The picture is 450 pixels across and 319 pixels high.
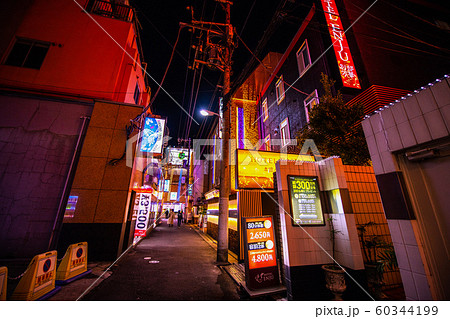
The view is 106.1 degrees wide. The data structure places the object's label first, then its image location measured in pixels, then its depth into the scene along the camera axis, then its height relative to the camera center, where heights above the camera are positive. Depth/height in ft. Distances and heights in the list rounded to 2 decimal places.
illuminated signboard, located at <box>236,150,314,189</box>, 30.07 +7.35
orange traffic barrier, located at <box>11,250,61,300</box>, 13.38 -5.78
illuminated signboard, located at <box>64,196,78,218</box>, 25.80 +0.43
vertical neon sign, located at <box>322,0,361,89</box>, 28.27 +26.74
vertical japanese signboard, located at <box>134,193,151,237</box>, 34.30 -0.95
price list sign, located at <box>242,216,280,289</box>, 16.69 -4.30
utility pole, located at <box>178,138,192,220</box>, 105.19 +2.18
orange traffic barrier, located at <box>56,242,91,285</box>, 17.69 -6.03
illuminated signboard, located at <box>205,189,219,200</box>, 48.14 +4.69
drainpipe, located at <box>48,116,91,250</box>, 25.66 +2.38
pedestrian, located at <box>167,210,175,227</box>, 74.60 -4.19
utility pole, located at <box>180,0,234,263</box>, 27.27 +27.55
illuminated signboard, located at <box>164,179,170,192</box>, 123.79 +17.84
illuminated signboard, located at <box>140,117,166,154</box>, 33.78 +14.61
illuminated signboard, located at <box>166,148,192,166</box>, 129.39 +39.19
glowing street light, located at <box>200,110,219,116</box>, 31.73 +17.54
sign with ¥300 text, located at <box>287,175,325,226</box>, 16.56 +0.84
